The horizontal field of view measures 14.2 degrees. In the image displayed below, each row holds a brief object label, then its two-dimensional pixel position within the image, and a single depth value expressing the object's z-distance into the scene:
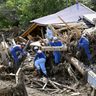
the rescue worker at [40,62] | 19.80
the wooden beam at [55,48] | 20.02
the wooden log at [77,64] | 18.57
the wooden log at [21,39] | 25.87
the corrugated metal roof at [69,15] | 25.80
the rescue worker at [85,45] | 19.34
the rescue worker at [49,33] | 22.57
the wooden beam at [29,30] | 26.91
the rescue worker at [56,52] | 20.22
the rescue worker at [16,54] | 20.28
